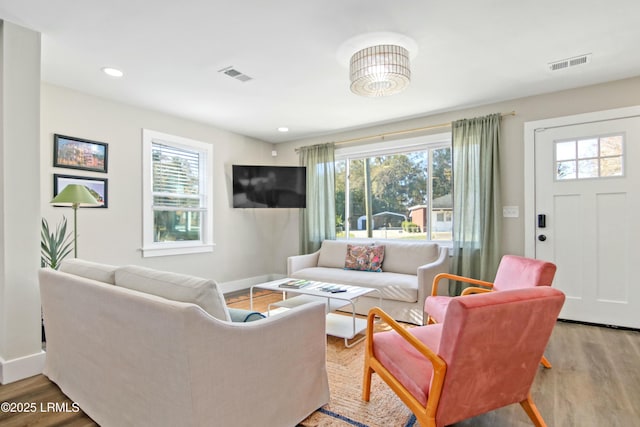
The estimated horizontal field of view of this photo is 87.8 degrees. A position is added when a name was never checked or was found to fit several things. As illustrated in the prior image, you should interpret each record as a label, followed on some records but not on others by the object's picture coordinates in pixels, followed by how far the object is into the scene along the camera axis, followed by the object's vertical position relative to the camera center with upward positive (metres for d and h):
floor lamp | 2.72 +0.16
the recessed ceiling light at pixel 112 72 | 2.98 +1.31
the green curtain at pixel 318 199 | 5.12 +0.24
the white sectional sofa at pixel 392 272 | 3.40 -0.71
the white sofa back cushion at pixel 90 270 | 1.82 -0.32
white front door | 3.21 +0.00
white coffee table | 2.85 -0.82
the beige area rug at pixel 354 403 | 1.79 -1.12
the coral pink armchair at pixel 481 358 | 1.31 -0.61
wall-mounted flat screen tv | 5.09 +0.44
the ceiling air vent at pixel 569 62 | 2.80 +1.32
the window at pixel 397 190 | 4.33 +0.35
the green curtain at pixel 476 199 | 3.77 +0.17
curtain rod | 4.04 +1.13
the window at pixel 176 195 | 4.06 +0.27
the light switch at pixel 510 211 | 3.76 +0.03
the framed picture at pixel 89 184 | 3.27 +0.33
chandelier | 2.48 +1.12
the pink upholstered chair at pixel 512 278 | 2.29 -0.48
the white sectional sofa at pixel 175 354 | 1.27 -0.63
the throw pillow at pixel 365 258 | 4.21 -0.57
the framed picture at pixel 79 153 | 3.28 +0.64
